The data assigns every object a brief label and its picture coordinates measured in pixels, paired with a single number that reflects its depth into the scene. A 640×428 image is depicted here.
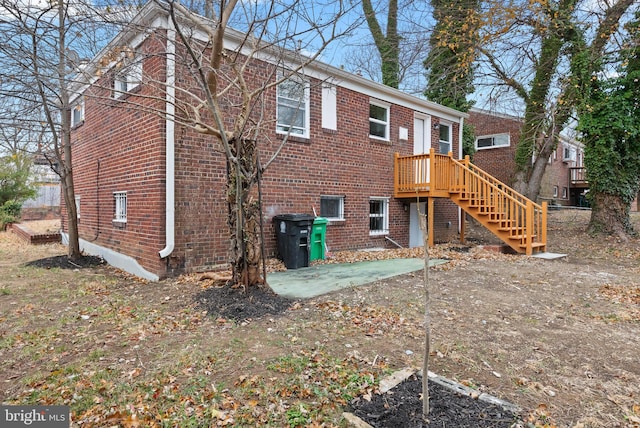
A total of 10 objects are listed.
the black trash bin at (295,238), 7.72
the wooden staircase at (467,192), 9.66
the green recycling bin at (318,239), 8.48
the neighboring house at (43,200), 19.67
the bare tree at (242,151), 4.57
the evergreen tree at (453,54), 10.14
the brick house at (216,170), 6.77
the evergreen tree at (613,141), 11.17
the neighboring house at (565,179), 23.81
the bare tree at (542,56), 9.74
